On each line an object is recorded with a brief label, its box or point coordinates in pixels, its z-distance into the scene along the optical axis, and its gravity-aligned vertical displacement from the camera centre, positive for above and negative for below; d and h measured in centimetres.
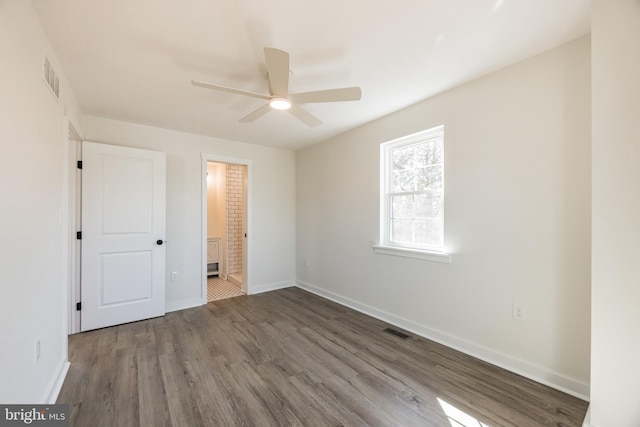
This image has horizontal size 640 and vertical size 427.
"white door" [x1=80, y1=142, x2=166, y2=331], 300 -26
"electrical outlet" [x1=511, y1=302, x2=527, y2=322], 208 -80
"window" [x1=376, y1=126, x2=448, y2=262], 275 +22
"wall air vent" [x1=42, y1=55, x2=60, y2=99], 170 +93
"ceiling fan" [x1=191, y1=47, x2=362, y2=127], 160 +88
